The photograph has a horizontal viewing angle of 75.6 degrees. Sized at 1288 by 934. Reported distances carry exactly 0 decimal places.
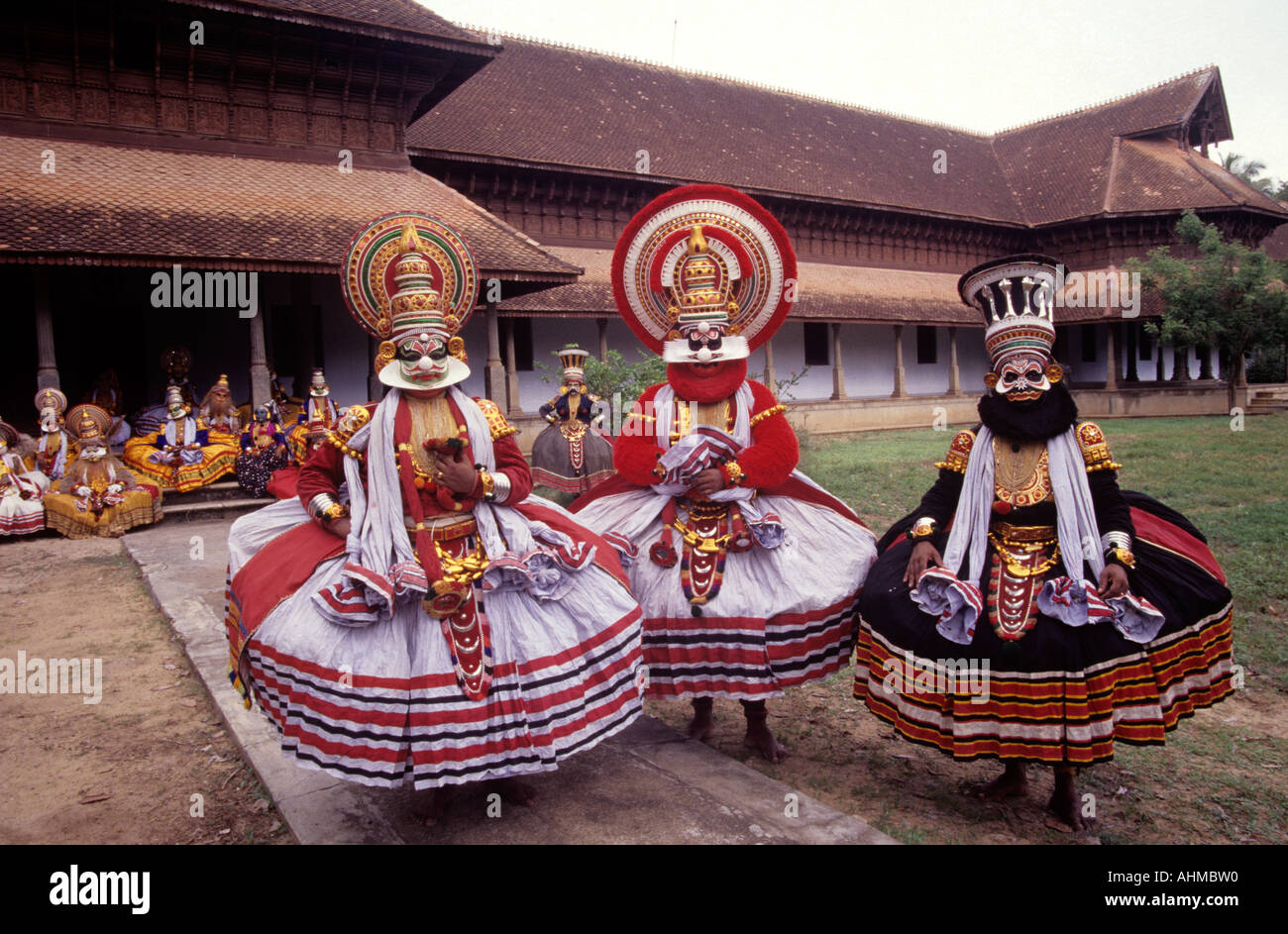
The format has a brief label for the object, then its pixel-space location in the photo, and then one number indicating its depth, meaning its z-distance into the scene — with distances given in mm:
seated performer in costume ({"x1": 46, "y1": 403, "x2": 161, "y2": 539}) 10305
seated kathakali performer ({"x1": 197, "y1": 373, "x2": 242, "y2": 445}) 12383
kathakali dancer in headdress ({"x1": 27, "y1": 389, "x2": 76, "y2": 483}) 10859
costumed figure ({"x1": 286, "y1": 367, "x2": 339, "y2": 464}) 11227
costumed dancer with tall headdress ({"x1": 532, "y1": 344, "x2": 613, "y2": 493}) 9938
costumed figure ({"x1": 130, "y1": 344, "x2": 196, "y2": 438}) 13047
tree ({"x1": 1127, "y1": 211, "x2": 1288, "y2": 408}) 20359
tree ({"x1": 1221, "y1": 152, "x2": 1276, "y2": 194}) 48691
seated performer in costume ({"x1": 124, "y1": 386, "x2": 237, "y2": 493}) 11695
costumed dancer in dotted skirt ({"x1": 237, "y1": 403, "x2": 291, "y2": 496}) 12070
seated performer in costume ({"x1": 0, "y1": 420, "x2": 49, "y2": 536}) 10102
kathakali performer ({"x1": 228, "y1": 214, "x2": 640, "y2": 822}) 2814
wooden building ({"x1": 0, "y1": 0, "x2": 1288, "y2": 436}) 11984
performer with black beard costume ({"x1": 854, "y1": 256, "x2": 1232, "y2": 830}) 3053
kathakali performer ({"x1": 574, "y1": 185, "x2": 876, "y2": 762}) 3666
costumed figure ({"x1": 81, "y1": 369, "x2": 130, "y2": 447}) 13711
